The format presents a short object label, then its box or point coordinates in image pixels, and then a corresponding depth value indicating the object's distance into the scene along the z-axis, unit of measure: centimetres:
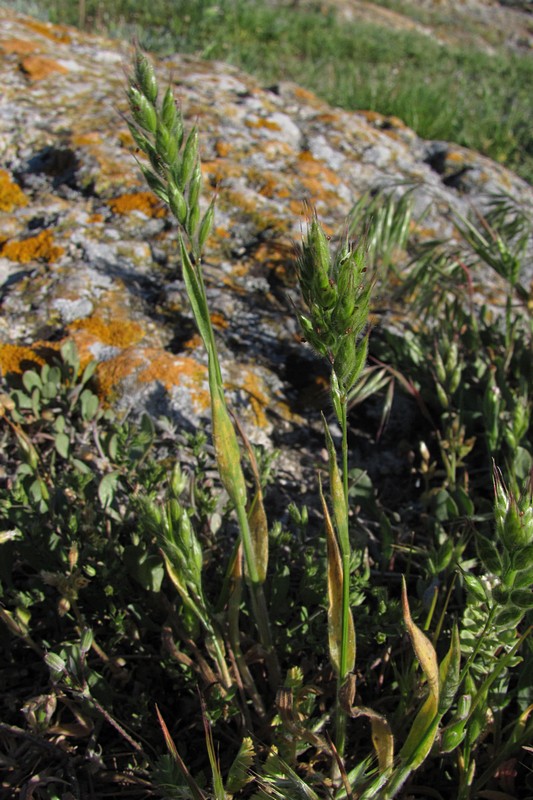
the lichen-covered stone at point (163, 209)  48
